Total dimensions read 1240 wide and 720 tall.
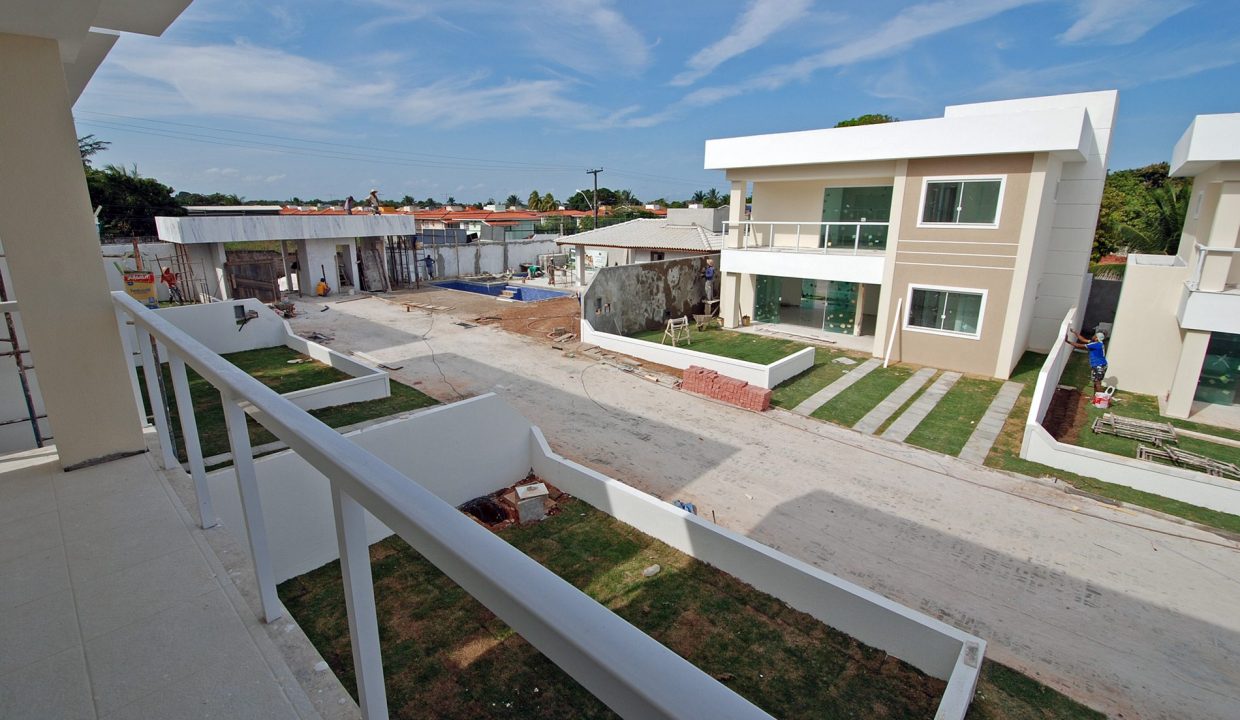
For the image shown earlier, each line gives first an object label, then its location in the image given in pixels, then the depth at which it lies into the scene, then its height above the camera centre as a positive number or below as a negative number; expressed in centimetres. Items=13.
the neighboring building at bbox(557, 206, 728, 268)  2469 -43
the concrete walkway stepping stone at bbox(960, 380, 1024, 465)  1061 -381
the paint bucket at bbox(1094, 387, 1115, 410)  1272 -360
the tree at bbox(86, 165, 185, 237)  2945 +141
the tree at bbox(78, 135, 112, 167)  3250 +435
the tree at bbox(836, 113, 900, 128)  3375 +639
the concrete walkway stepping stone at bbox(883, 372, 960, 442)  1150 -376
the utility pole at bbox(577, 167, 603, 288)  2770 -142
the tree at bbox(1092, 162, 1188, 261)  2114 +63
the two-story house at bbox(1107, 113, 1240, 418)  1174 -156
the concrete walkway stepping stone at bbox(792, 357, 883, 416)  1270 -367
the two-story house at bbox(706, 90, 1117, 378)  1374 +16
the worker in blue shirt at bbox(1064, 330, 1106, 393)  1371 -301
